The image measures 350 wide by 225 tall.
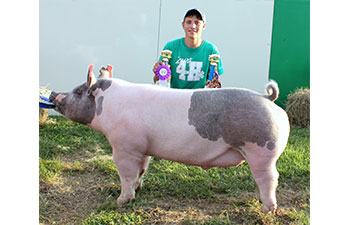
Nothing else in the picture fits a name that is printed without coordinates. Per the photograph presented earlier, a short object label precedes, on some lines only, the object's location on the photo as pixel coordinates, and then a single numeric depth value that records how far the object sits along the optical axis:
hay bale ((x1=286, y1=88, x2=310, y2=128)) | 5.93
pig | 2.13
